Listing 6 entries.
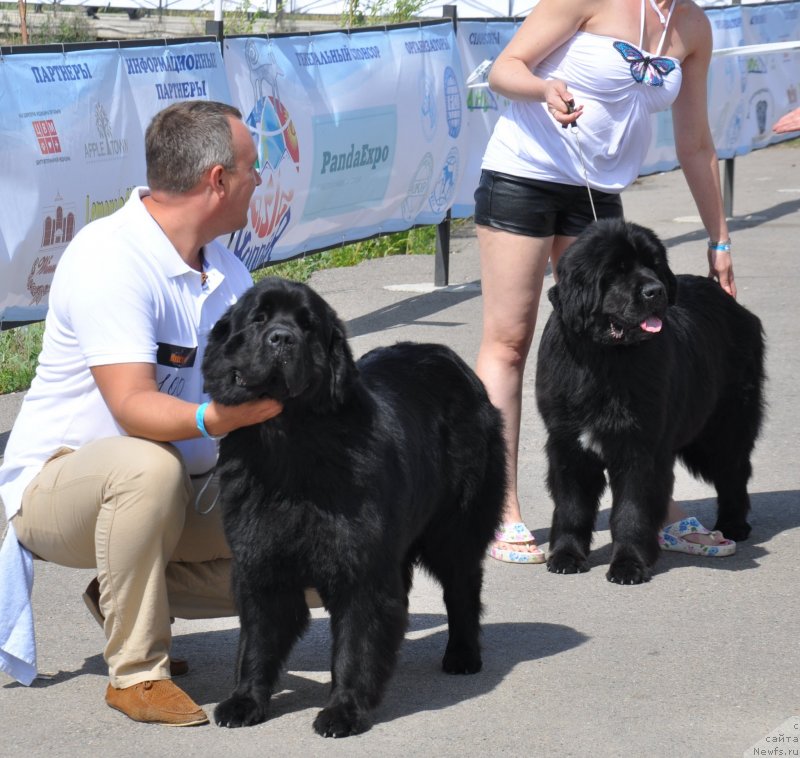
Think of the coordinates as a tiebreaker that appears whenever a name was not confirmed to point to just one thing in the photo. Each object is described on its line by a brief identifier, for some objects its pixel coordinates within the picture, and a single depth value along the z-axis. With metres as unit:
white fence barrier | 12.59
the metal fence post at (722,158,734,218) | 27.68
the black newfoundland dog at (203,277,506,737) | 6.39
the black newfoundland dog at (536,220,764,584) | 8.82
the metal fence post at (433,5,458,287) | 20.14
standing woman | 9.54
